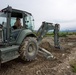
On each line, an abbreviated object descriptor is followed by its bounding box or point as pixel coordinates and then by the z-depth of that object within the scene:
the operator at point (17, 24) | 3.40
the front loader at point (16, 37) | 3.00
